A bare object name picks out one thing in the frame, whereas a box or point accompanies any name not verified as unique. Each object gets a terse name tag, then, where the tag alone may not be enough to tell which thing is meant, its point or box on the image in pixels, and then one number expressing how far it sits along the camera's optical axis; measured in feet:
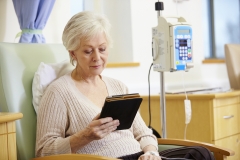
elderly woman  7.71
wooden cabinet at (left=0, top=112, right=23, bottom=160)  6.99
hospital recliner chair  8.01
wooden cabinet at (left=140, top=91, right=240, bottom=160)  10.63
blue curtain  9.25
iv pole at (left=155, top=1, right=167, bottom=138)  9.95
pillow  8.20
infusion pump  9.74
